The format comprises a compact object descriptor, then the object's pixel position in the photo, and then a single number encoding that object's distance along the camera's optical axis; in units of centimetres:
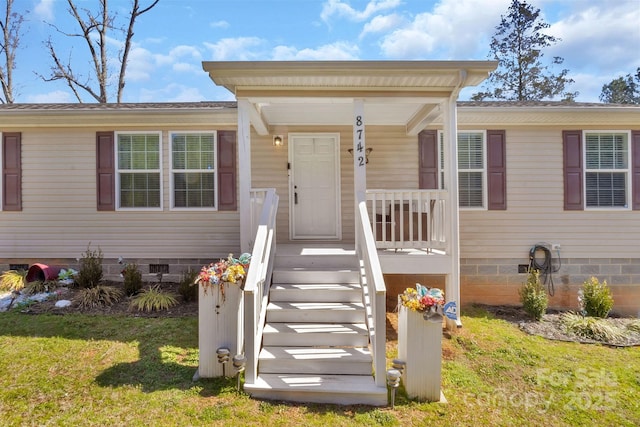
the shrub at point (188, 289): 549
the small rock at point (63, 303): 506
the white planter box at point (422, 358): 322
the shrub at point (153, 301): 507
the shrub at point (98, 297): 513
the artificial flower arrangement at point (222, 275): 344
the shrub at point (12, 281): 578
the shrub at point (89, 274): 573
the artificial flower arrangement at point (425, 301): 322
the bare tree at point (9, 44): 1471
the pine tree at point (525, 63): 1745
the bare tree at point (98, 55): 1444
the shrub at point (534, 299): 547
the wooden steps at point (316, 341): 318
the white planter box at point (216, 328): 343
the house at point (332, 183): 620
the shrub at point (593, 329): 487
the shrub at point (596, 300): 564
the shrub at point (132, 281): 559
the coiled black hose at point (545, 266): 625
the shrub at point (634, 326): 523
